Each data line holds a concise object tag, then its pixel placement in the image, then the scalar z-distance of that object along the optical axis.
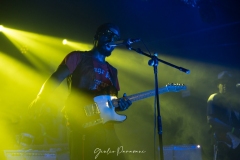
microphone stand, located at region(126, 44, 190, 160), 2.46
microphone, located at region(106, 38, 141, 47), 2.84
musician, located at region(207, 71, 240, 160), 5.16
